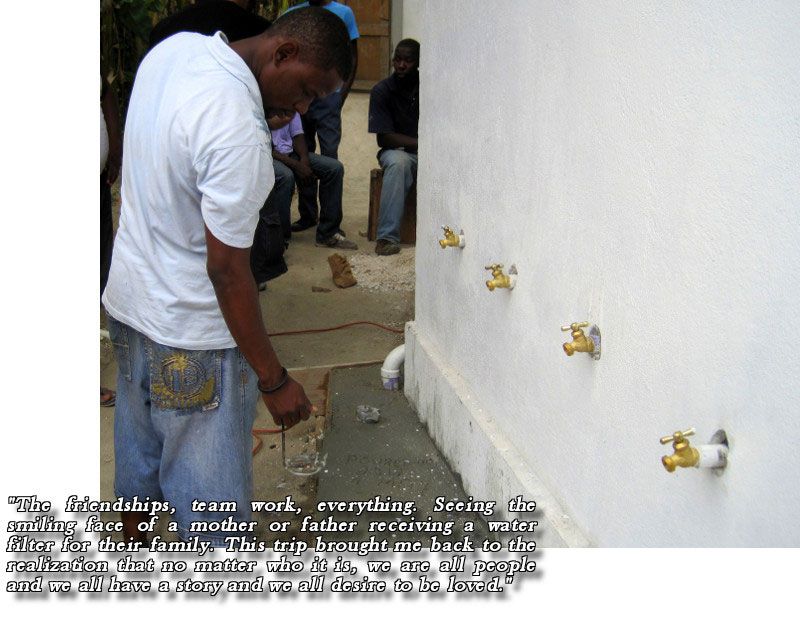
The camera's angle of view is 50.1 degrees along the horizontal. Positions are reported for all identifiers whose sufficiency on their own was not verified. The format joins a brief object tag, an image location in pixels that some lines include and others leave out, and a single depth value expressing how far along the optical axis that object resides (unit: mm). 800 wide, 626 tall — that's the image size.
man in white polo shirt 2146
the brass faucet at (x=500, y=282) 2980
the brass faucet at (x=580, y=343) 2324
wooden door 11078
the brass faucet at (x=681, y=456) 1739
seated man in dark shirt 7266
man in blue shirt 7891
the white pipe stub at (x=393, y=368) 4617
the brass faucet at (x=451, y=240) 3599
